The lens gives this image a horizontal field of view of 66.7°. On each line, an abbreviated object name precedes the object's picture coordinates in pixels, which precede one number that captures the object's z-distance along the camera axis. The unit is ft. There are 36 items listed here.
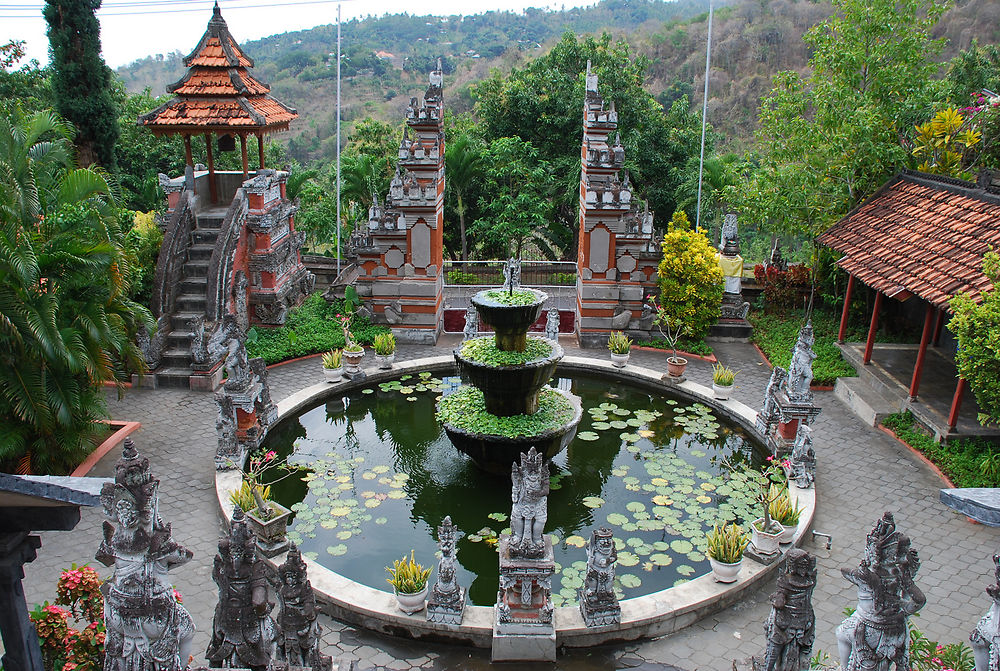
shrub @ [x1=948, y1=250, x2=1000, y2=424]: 35.55
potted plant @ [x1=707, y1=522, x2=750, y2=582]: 29.09
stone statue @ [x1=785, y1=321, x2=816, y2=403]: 38.34
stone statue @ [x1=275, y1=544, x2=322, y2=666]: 20.07
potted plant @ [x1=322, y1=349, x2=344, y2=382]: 47.80
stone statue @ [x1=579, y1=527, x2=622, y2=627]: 26.81
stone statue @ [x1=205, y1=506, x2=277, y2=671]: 18.65
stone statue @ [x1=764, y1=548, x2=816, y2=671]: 20.74
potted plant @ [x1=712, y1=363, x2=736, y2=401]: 45.62
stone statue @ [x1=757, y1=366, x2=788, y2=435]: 41.37
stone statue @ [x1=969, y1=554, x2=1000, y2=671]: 18.28
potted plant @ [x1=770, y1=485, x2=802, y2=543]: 31.96
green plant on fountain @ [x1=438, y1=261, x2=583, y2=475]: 36.81
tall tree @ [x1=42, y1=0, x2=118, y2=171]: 63.00
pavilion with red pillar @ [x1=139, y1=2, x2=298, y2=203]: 52.29
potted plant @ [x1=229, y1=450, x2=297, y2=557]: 30.76
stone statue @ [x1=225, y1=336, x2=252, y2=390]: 38.88
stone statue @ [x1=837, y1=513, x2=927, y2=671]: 18.70
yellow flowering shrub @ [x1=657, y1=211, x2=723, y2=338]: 54.03
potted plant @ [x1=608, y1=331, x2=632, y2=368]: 51.24
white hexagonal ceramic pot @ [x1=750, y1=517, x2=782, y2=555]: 30.86
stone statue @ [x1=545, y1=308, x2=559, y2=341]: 52.44
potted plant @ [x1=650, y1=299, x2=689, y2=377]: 54.95
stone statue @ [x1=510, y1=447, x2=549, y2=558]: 26.45
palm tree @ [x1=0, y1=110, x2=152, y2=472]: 32.83
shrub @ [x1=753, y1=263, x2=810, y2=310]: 61.16
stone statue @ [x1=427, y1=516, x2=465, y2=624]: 26.91
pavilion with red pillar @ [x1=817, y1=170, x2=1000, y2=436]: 41.04
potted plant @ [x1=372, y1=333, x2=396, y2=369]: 50.62
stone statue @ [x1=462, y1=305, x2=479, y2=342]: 50.78
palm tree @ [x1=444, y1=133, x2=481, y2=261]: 73.77
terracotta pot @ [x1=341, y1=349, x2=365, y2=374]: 48.78
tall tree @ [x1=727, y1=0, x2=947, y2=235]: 53.83
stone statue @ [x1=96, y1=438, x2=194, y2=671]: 17.12
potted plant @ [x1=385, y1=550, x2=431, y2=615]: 27.22
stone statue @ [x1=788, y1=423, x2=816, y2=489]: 36.04
